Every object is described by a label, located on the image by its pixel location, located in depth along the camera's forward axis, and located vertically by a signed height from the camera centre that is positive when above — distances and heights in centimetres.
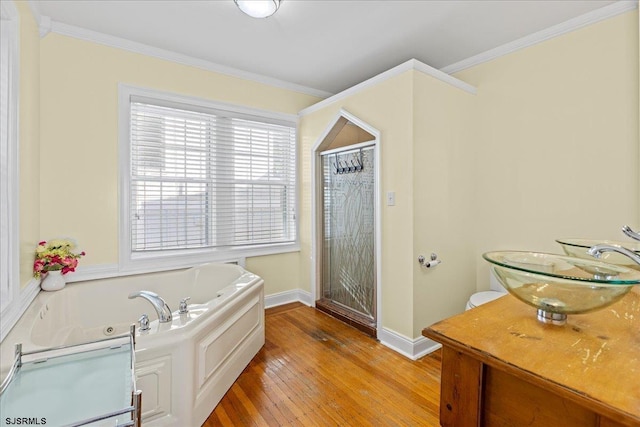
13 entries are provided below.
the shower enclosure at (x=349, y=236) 288 -22
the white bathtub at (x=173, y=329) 156 -74
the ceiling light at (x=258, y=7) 200 +140
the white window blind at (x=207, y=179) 280 +38
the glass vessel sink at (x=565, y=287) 79 -20
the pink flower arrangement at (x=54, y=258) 220 -31
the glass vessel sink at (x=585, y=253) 136 -18
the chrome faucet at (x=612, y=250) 88 -11
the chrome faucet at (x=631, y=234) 108 -7
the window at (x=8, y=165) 161 +28
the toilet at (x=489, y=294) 234 -65
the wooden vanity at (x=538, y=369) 63 -36
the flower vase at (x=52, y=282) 222 -48
